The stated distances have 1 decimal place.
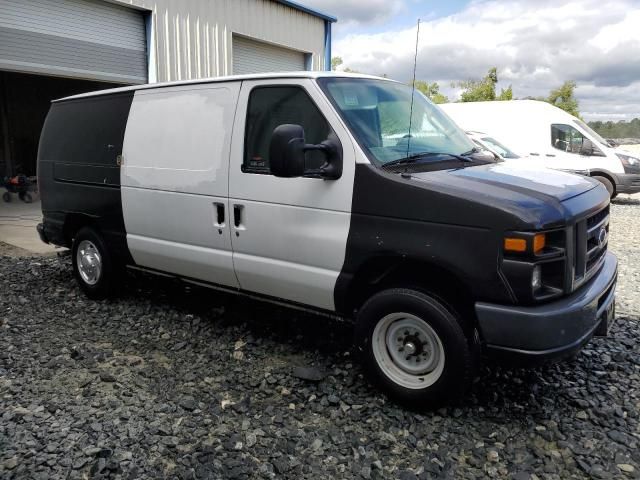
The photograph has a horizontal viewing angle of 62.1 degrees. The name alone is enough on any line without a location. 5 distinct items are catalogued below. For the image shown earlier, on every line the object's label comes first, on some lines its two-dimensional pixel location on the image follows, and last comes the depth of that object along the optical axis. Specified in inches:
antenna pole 140.9
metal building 370.3
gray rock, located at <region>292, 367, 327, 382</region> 144.6
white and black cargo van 113.3
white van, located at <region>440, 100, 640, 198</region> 491.8
